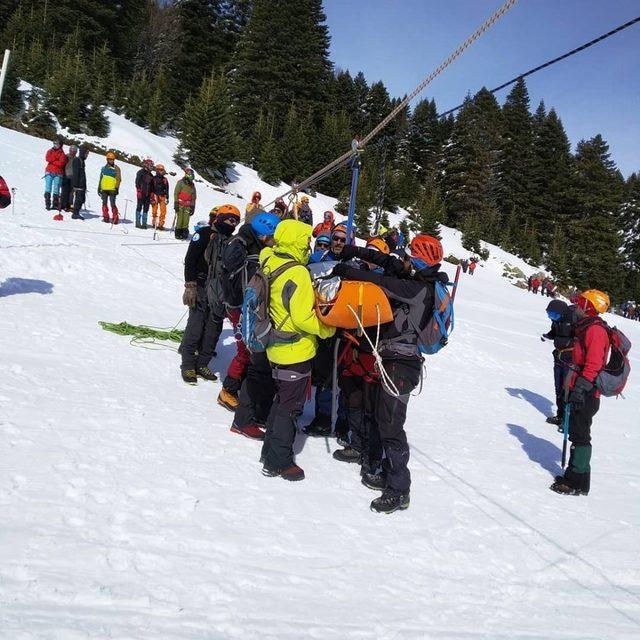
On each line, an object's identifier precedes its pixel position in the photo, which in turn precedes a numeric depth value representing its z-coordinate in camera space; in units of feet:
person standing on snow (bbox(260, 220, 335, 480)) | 13.44
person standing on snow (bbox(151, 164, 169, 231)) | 46.21
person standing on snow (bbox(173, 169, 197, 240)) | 44.19
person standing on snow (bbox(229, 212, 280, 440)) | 15.89
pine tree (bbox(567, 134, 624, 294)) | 170.91
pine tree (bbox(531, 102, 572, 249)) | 197.16
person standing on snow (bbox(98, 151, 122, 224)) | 42.49
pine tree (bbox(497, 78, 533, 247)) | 196.95
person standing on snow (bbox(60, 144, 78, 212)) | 42.78
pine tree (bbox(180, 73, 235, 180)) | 93.30
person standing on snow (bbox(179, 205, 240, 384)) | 18.57
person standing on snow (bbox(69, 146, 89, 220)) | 42.80
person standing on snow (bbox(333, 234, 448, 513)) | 13.46
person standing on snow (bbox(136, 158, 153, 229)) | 45.03
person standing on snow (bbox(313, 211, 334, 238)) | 23.12
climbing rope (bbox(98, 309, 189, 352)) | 23.38
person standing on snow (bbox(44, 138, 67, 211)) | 42.39
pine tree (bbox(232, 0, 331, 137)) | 143.02
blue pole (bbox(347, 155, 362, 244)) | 20.62
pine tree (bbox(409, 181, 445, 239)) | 124.16
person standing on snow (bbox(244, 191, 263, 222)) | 33.49
